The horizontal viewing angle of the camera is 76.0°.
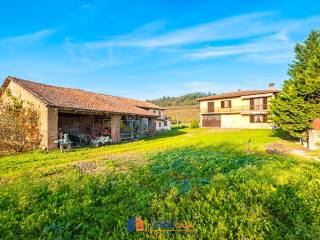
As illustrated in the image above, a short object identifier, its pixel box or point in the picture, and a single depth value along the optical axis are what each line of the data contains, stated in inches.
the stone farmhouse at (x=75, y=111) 575.5
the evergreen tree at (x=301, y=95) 572.6
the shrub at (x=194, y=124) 1659.7
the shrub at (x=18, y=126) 528.1
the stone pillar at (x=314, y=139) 545.3
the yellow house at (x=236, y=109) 1373.0
